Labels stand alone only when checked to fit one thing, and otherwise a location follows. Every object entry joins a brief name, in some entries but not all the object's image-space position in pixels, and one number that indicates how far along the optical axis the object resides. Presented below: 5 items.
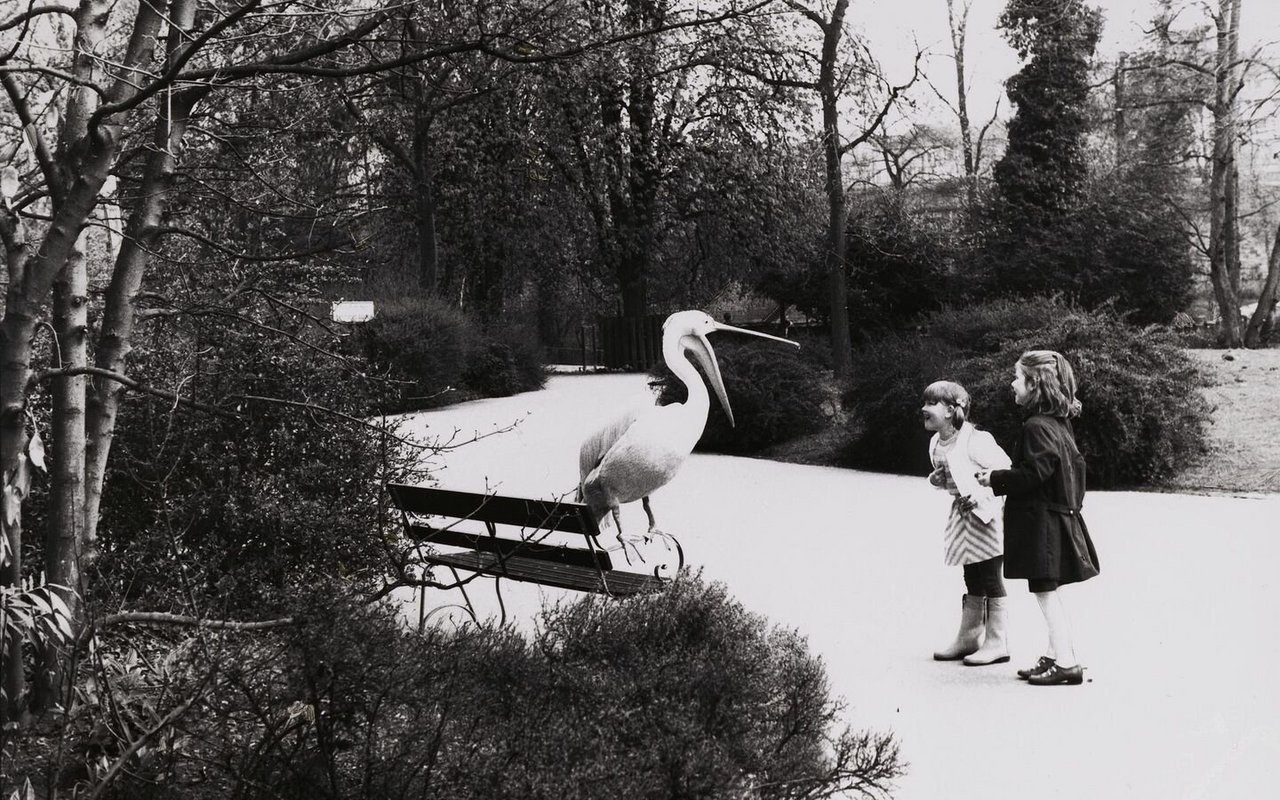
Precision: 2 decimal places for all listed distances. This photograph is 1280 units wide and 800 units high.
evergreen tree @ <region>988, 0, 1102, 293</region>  26.23
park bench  6.44
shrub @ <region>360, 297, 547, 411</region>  20.98
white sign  20.14
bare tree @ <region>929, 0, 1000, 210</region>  37.47
